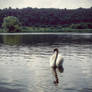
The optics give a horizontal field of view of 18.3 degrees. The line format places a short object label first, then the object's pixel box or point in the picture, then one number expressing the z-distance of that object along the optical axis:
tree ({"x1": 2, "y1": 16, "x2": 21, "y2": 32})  128.50
